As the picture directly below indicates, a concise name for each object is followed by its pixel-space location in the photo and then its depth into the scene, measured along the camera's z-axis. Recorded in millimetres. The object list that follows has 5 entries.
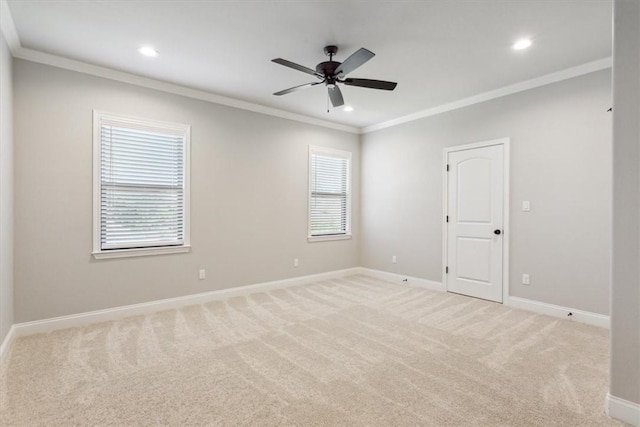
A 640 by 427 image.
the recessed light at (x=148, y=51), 3040
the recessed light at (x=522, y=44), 2908
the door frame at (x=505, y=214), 4086
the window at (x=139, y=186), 3508
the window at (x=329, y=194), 5449
